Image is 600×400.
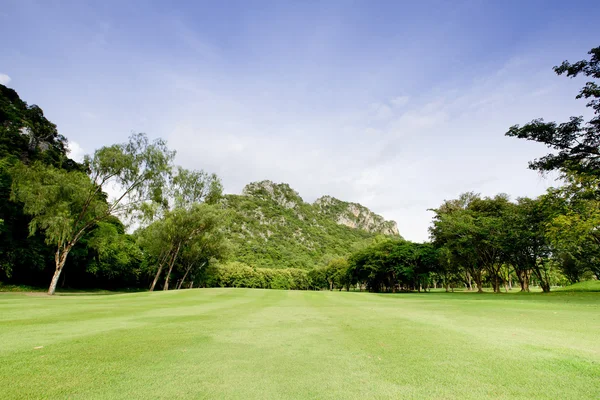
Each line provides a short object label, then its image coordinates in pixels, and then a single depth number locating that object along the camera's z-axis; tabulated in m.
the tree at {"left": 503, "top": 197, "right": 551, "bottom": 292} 27.92
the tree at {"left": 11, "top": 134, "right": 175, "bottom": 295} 24.39
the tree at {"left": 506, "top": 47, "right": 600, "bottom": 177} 18.27
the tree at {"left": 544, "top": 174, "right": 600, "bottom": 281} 20.38
